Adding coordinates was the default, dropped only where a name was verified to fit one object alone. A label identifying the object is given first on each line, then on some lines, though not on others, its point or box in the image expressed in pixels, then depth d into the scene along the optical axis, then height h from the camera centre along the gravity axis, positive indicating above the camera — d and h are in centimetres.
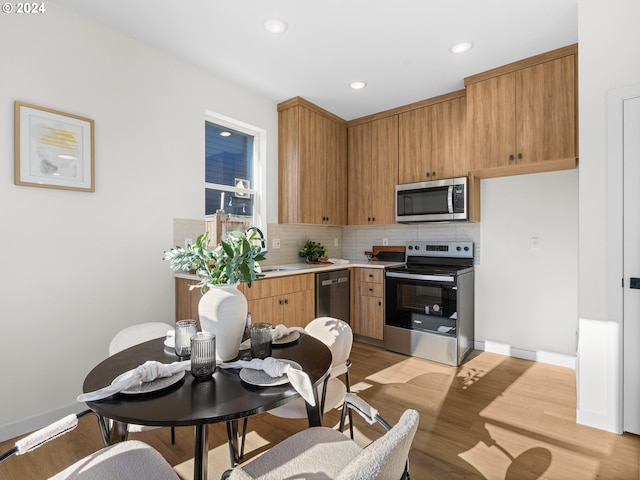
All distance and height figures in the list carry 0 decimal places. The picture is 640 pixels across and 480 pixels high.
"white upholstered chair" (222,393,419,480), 69 -74
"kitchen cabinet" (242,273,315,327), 274 -57
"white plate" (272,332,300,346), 147 -47
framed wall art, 201 +58
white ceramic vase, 126 -31
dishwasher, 337 -62
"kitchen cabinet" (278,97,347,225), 365 +86
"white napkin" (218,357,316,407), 102 -46
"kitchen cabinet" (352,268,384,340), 363 -76
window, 324 +73
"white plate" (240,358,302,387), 107 -48
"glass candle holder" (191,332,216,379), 112 -41
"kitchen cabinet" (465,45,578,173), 266 +108
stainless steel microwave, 336 +38
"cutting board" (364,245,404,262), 411 -21
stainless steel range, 314 -71
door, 197 -15
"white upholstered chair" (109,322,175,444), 166 -52
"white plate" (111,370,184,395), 100 -47
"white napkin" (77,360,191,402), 96 -45
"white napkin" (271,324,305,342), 151 -45
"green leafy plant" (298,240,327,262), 402 -17
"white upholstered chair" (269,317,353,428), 155 -65
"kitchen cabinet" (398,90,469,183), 343 +106
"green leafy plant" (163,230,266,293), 126 -9
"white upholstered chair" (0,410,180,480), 96 -74
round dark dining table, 90 -49
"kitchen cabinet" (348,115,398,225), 394 +83
